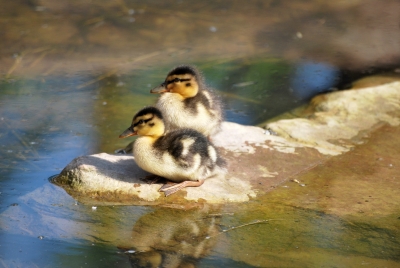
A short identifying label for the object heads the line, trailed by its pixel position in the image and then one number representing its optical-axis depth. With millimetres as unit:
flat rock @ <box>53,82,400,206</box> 9680
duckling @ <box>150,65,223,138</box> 11039
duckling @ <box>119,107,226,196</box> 9687
